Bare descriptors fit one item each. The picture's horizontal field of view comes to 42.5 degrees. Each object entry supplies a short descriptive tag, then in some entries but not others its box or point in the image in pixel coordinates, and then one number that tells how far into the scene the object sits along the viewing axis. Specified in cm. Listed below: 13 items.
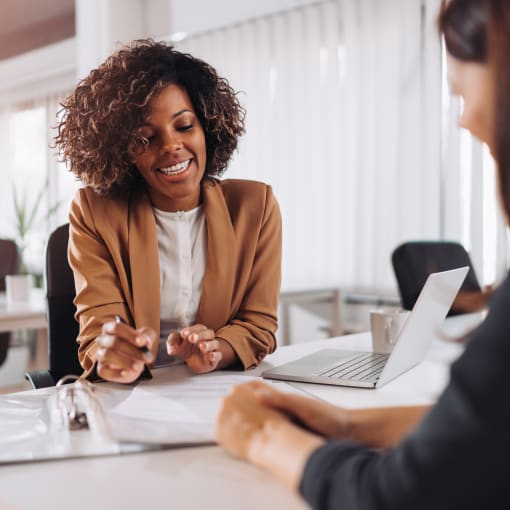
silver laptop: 115
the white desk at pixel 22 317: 273
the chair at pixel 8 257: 354
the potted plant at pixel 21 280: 312
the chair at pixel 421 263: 251
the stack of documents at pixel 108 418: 86
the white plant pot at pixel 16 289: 312
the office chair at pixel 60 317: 167
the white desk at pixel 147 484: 70
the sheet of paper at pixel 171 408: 89
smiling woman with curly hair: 142
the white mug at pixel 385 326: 147
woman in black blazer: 51
